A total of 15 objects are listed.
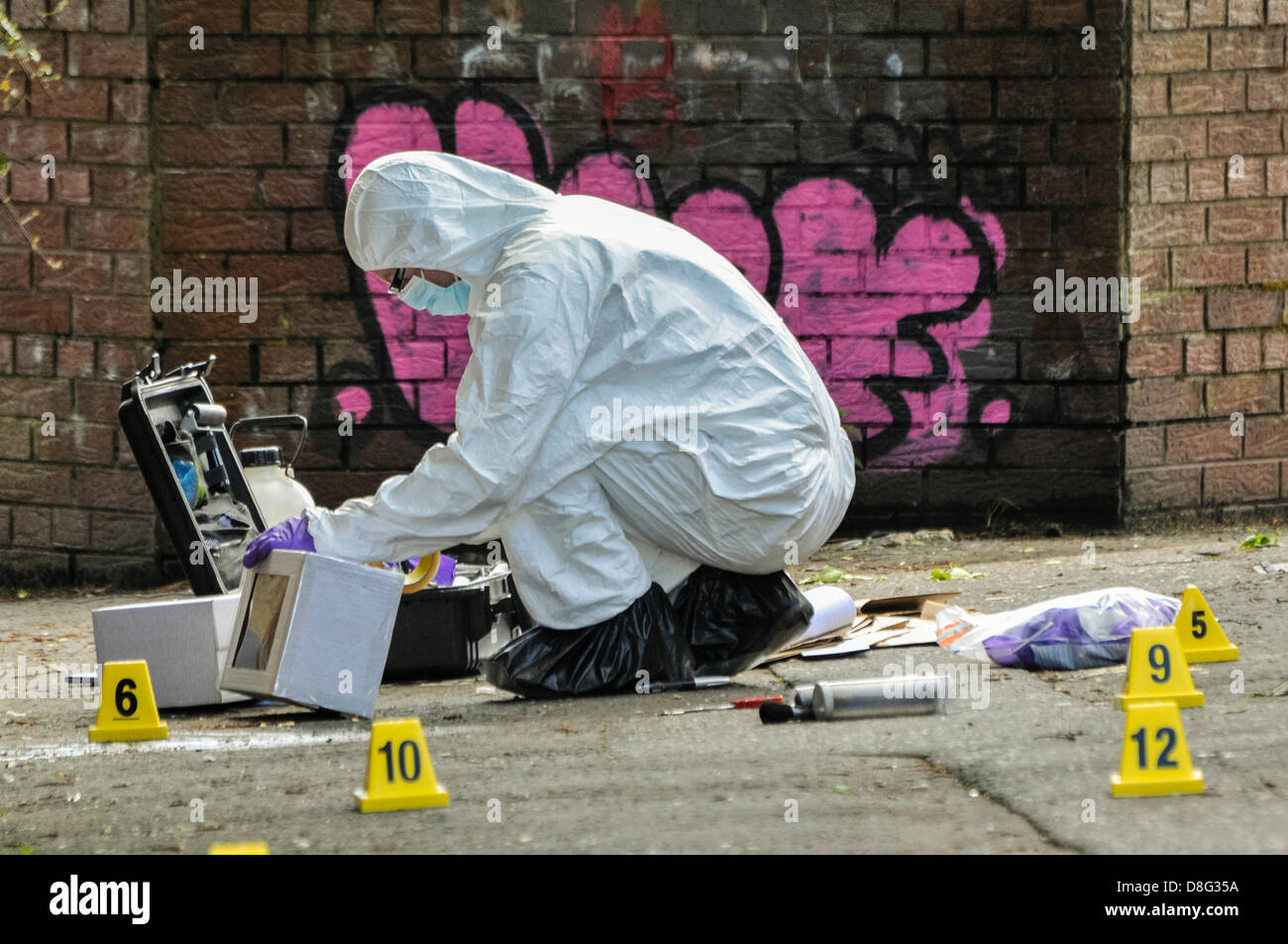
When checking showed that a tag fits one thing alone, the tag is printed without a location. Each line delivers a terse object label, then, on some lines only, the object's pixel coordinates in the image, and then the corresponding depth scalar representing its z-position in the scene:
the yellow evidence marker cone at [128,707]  7.86
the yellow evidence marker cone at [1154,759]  5.64
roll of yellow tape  8.55
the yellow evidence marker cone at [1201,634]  8.45
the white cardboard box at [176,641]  8.59
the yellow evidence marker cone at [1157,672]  7.14
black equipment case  9.23
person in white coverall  7.77
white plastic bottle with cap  10.66
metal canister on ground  7.38
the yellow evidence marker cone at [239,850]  4.79
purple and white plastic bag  8.48
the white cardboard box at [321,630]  7.66
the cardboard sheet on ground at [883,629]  9.58
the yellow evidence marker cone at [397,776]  5.96
